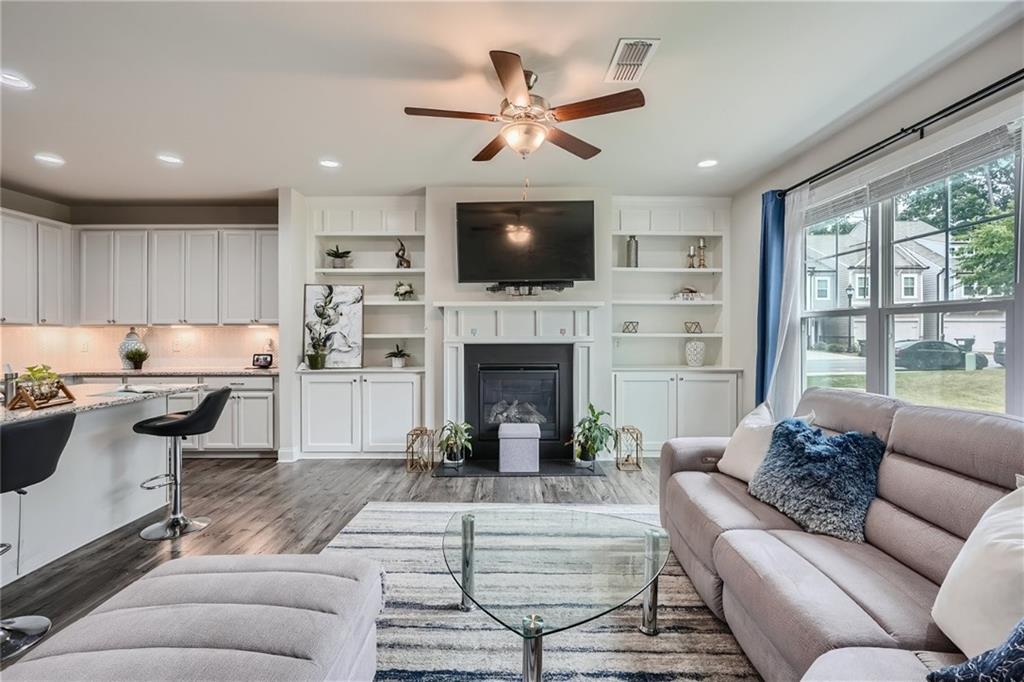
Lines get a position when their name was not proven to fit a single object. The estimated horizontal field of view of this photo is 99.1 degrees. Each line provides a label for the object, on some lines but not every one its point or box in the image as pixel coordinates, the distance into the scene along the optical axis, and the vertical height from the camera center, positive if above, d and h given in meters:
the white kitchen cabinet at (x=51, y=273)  4.30 +0.68
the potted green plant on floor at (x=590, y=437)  4.00 -0.90
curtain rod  1.93 +1.15
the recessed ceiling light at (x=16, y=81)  2.31 +1.40
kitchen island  2.21 -0.85
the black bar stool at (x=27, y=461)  1.73 -0.50
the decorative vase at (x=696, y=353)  4.61 -0.13
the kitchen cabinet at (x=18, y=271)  4.02 +0.65
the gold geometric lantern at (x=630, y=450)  4.15 -1.09
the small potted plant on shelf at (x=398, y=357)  4.55 -0.18
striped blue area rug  1.59 -1.21
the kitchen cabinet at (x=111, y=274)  4.59 +0.70
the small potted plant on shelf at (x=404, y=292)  4.56 +0.51
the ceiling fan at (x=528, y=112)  1.97 +1.14
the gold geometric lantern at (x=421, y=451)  4.09 -1.07
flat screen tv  4.14 +0.98
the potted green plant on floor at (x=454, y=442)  4.04 -0.95
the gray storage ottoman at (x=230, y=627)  1.01 -0.76
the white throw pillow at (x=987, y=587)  1.02 -0.61
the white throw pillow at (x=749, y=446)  2.24 -0.56
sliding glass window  2.06 +0.34
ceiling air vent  2.06 +1.41
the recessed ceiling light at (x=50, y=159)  3.41 +1.45
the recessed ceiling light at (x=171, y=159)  3.45 +1.45
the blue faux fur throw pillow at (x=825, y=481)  1.74 -0.60
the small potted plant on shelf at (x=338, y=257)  4.62 +0.89
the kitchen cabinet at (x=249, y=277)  4.61 +0.67
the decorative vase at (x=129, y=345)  4.61 -0.05
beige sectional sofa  1.15 -0.77
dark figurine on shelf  4.59 +0.86
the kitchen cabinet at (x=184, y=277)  4.60 +0.67
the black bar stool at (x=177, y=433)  2.65 -0.57
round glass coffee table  1.39 -0.90
